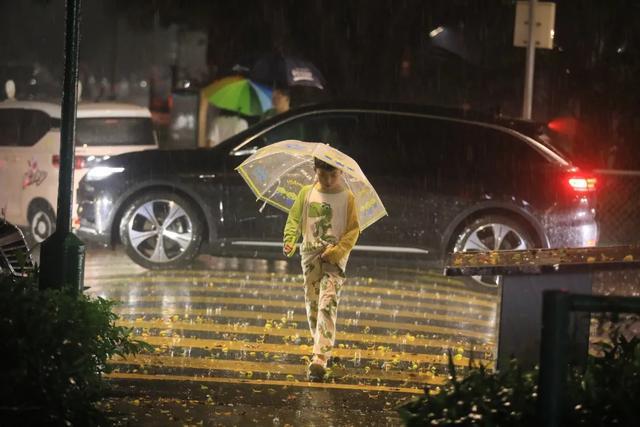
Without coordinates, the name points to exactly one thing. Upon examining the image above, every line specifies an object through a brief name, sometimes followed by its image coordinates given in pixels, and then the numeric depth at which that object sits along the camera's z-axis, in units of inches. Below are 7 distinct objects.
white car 1272.1
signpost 1316.4
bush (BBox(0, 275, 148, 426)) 468.8
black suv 1058.7
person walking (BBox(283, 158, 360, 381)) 676.7
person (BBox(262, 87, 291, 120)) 1439.5
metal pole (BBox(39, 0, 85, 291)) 591.2
